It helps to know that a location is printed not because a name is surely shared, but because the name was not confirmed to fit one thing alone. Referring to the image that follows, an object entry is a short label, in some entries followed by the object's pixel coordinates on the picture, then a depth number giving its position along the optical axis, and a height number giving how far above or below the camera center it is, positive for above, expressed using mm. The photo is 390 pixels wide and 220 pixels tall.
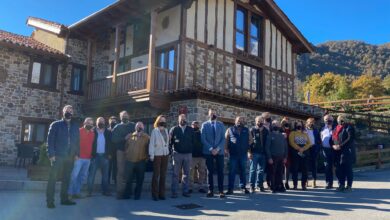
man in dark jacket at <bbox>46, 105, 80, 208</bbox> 6230 -108
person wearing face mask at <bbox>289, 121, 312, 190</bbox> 8656 +2
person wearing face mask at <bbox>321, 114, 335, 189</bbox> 8609 +72
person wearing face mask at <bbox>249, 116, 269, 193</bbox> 8133 -72
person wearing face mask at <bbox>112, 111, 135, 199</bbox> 7508 +144
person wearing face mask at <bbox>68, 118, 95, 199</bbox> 7090 -357
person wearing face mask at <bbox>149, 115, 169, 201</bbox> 7312 -173
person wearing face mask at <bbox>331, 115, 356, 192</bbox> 8203 -12
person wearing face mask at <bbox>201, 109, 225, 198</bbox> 7605 +51
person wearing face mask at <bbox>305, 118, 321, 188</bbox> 9070 +253
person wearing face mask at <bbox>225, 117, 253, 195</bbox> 7785 -15
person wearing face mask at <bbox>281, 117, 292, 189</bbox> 8864 +399
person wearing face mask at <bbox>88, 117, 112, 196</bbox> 7723 -222
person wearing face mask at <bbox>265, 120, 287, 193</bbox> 8141 -106
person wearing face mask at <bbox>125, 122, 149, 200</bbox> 7301 -229
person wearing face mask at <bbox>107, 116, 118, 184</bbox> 8186 -317
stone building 12531 +3496
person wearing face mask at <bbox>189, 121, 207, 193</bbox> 8445 -346
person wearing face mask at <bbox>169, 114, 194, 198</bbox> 7637 -80
